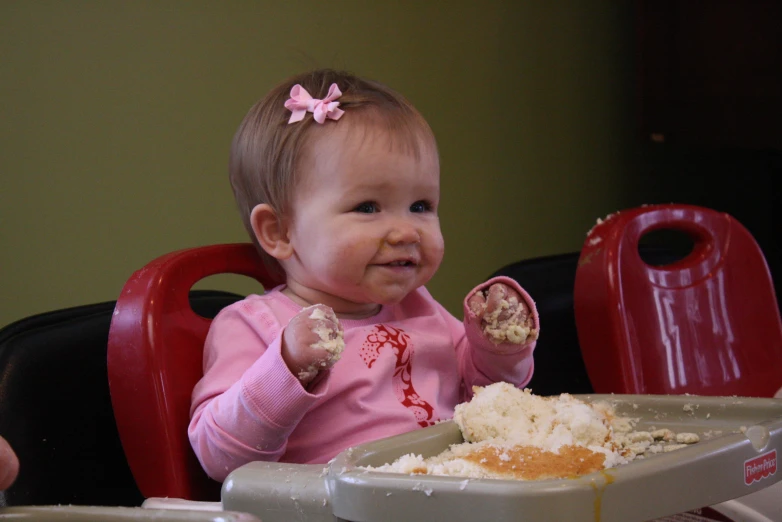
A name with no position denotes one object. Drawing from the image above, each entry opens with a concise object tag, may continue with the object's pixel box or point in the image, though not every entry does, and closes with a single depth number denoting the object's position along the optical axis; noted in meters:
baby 1.27
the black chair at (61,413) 1.24
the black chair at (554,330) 1.60
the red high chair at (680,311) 1.45
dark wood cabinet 1.84
